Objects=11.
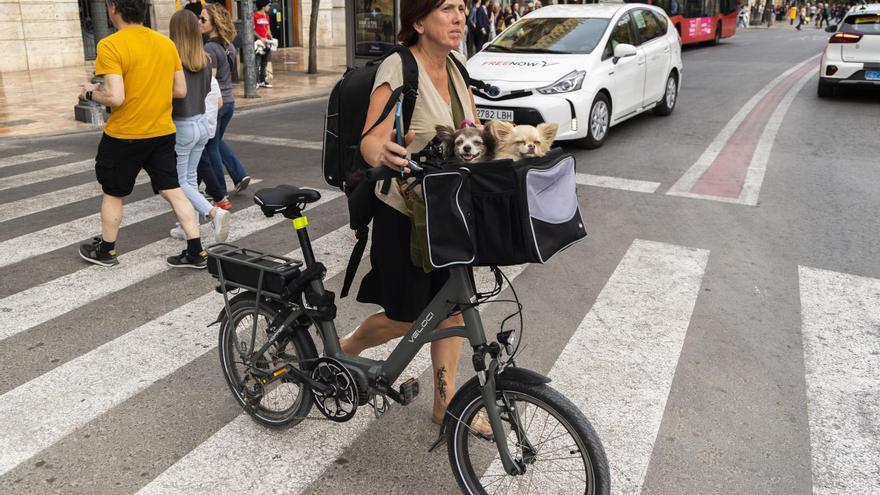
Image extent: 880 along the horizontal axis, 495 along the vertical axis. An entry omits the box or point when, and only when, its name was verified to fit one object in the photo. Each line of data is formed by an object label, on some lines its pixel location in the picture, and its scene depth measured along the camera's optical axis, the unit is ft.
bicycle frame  8.70
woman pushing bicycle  9.14
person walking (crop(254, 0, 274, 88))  51.67
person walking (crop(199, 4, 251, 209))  22.58
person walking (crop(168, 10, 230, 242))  18.58
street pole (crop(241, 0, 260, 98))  45.47
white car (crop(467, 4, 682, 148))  28.94
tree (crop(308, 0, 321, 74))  58.59
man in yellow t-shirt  15.85
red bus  84.28
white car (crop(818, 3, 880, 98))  41.96
